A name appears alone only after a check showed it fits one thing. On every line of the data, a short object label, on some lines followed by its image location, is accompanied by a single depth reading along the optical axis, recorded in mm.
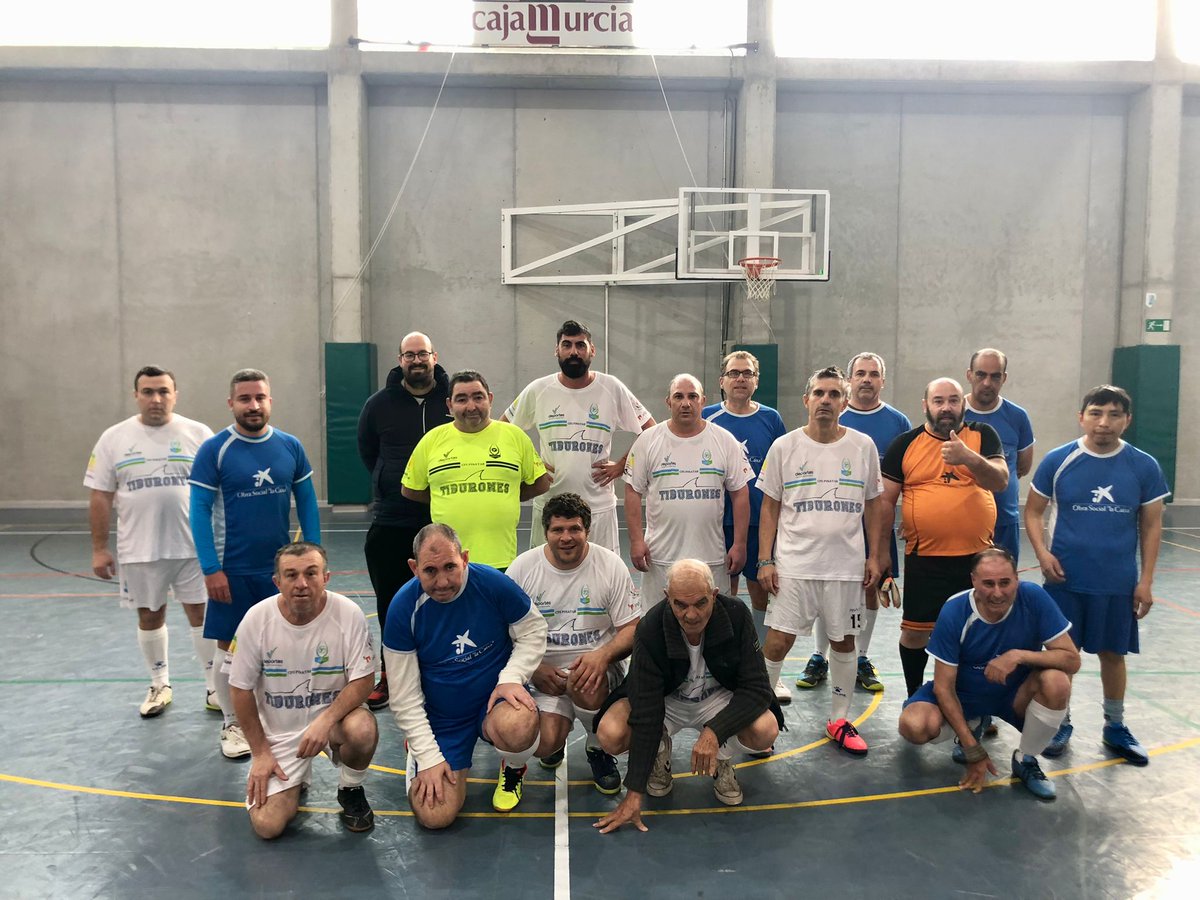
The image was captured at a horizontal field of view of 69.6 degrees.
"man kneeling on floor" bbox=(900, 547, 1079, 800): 4086
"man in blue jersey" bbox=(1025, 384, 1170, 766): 4547
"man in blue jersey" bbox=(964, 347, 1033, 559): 5078
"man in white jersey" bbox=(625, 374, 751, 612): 4941
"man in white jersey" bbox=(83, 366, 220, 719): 5148
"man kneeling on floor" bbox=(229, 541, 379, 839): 3801
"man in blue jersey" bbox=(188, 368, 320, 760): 4605
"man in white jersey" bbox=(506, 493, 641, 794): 4176
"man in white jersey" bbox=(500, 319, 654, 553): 5281
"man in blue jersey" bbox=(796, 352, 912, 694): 5543
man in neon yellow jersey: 4633
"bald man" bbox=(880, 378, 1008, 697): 4711
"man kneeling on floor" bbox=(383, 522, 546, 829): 3873
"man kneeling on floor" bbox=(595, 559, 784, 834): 3777
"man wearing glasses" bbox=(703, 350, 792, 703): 5496
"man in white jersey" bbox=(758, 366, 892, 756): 4668
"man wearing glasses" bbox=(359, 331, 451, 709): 5199
